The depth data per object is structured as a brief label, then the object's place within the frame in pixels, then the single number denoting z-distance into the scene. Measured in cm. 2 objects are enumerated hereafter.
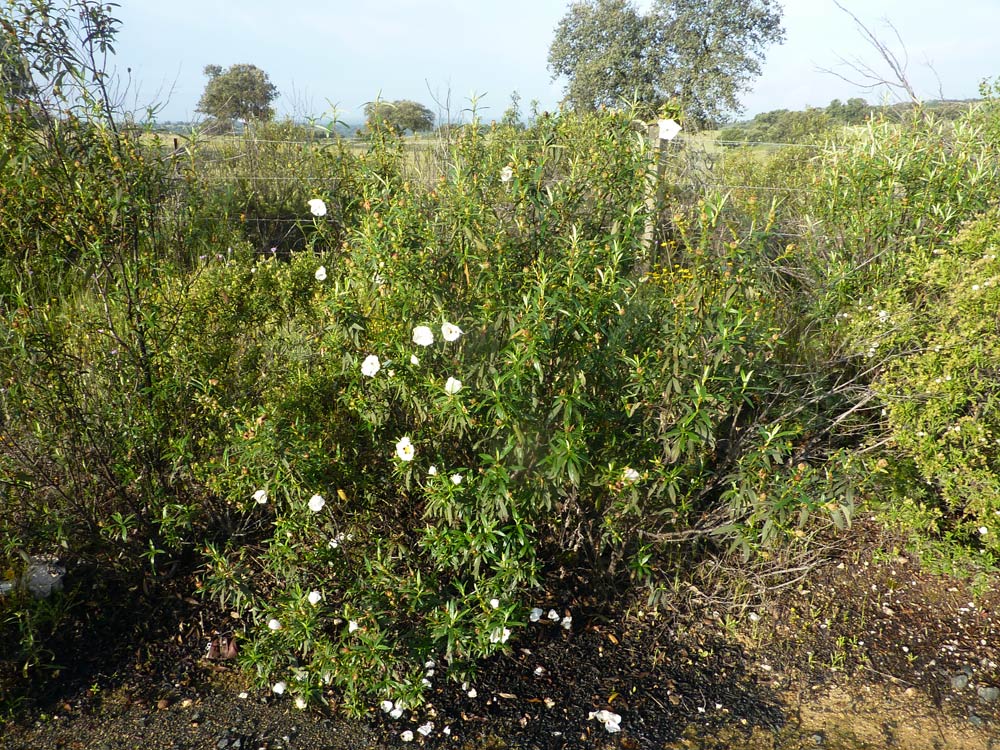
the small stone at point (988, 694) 233
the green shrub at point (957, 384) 235
